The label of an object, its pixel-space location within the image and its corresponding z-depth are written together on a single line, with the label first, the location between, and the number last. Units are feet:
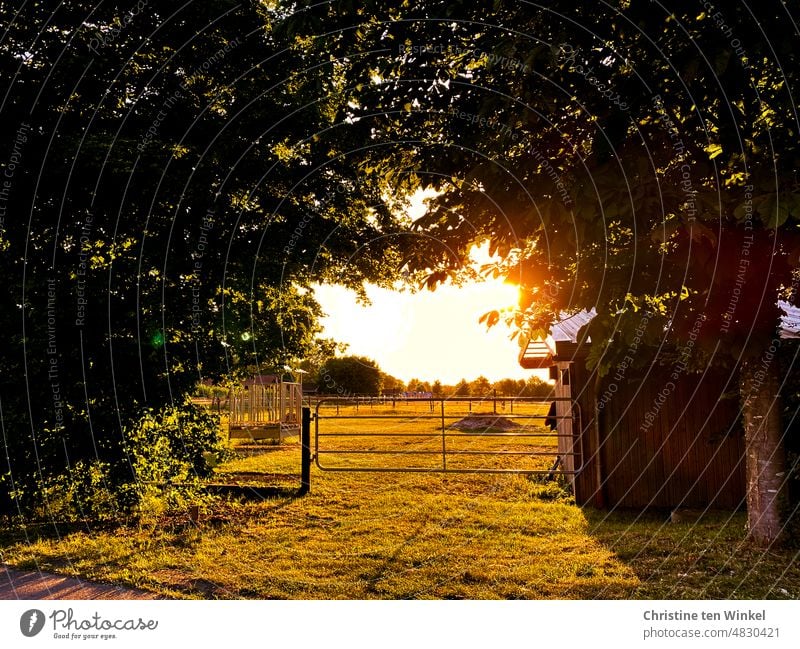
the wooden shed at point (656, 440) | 30.14
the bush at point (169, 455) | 26.78
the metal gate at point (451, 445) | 36.96
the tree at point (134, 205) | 24.68
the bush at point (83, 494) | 25.82
